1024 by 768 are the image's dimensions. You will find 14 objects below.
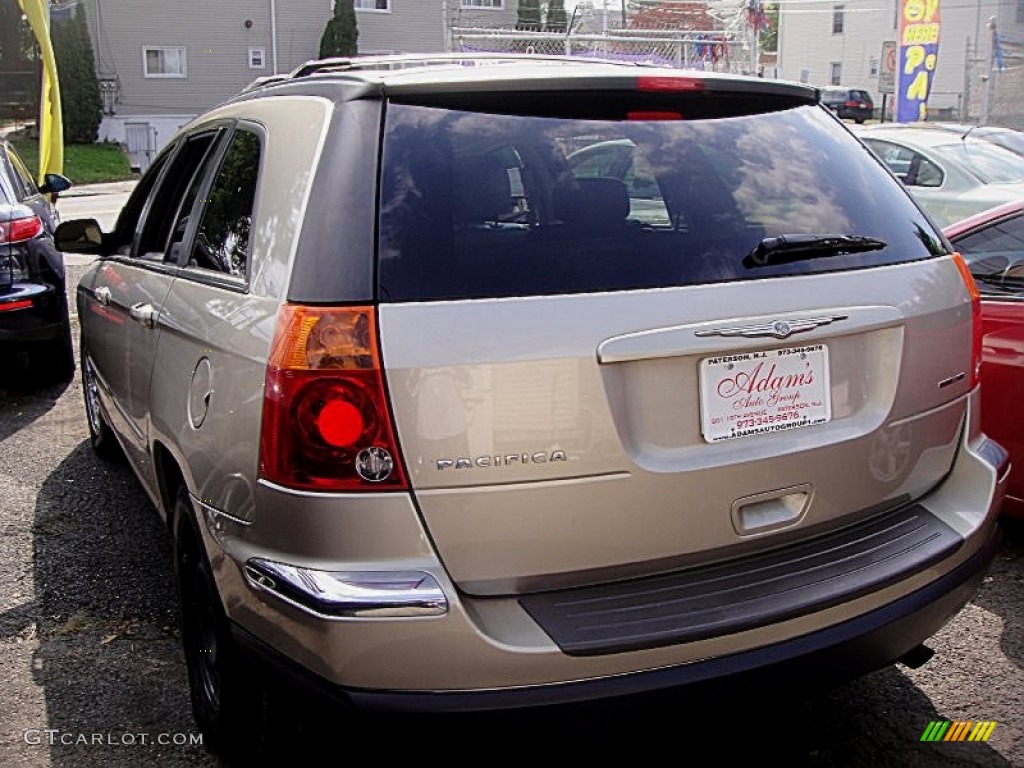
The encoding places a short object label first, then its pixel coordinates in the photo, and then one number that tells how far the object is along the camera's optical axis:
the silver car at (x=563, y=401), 2.27
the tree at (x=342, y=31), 33.09
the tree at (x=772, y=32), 53.95
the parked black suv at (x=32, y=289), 6.61
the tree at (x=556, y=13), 37.28
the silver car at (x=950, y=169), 9.27
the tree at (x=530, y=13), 37.06
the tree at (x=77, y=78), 31.48
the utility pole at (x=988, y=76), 20.52
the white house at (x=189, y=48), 33.28
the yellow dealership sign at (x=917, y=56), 18.25
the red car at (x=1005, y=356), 4.13
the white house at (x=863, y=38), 42.41
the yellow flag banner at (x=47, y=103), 12.39
